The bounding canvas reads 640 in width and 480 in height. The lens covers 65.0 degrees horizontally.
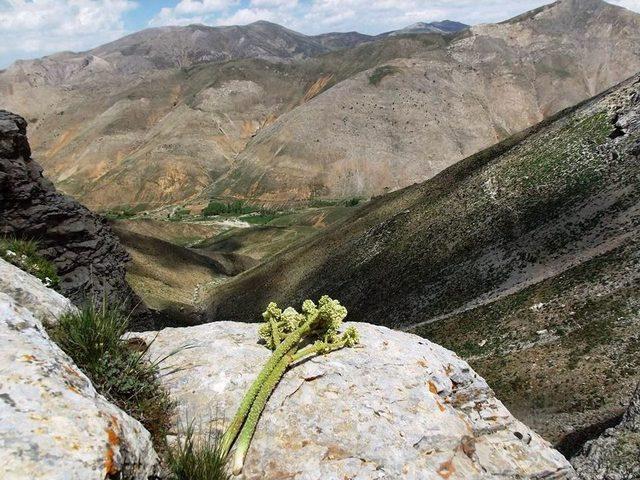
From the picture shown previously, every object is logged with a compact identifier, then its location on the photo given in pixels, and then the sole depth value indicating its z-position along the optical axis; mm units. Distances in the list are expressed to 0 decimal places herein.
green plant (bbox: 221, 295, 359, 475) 6605
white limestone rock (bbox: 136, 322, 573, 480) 6406
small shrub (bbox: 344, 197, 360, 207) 148875
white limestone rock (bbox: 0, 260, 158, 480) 4047
